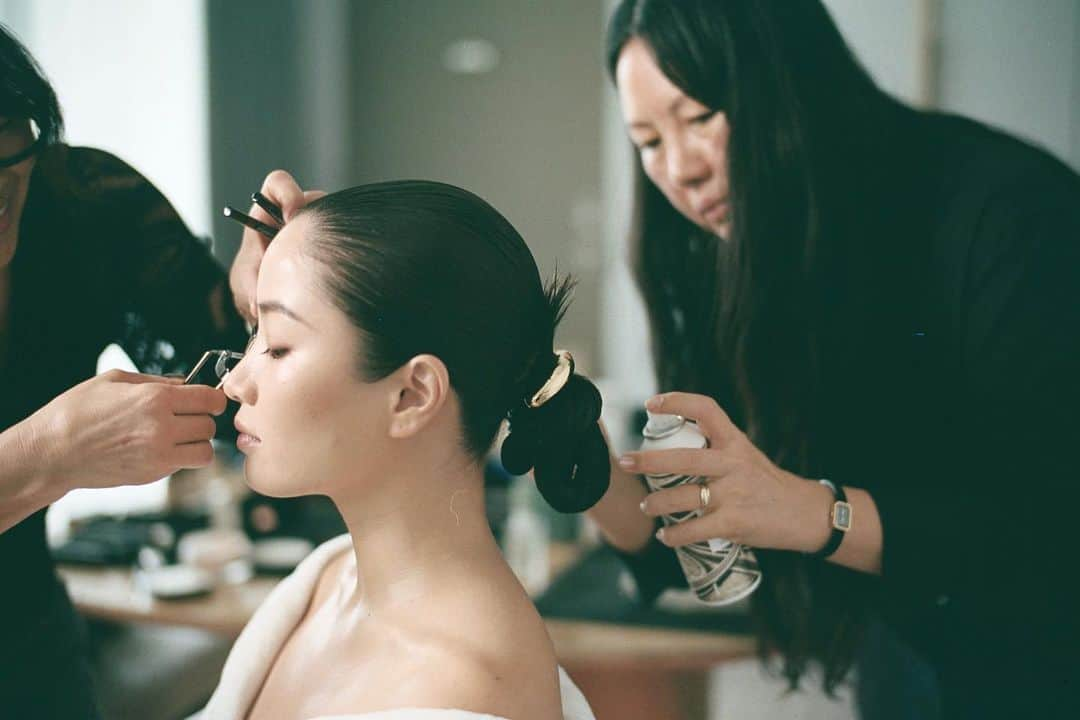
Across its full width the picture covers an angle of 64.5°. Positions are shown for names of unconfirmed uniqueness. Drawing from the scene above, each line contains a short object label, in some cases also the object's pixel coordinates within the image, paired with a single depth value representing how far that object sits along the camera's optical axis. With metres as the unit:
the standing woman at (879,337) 0.81
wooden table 1.16
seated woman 0.71
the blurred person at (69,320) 0.69
